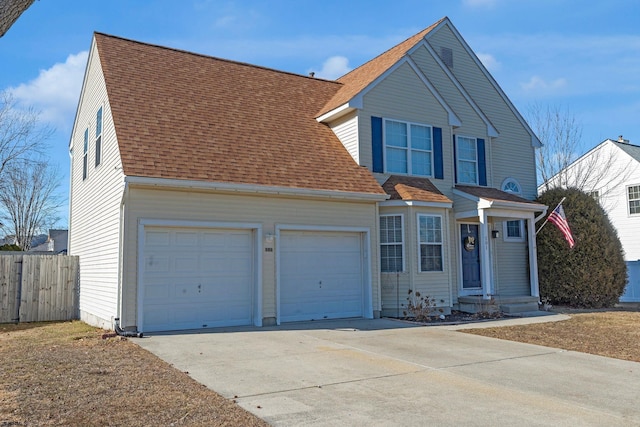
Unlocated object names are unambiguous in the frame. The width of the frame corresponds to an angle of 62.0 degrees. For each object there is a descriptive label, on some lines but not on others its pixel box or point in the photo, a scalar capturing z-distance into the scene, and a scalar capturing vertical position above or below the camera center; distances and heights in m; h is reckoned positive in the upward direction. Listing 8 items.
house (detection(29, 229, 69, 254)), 40.38 +1.77
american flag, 15.73 +1.11
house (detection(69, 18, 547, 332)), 11.39 +1.76
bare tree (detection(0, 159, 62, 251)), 36.22 +3.70
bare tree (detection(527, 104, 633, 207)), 26.33 +4.28
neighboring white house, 25.42 +3.84
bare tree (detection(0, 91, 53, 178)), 27.86 +5.46
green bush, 17.22 -0.10
